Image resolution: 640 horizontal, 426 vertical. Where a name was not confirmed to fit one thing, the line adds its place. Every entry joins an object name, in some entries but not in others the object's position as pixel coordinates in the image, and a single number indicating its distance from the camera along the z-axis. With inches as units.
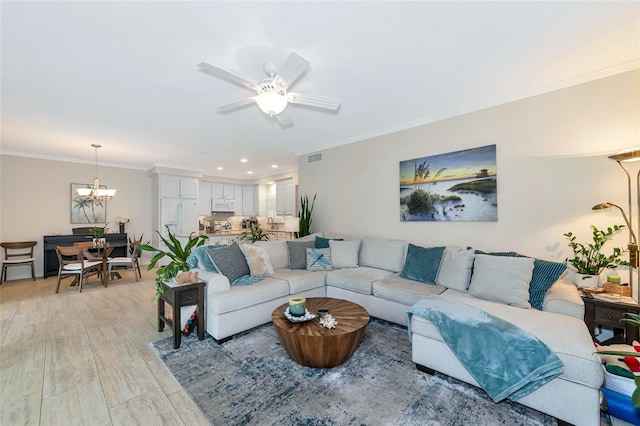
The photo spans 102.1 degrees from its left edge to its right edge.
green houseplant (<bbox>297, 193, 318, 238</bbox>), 202.1
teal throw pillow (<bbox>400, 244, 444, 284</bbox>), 122.7
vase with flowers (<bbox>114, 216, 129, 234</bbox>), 260.2
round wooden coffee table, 81.7
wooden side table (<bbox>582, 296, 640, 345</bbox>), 81.5
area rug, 66.7
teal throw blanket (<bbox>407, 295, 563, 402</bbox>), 64.0
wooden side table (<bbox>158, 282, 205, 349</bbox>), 101.3
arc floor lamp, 87.5
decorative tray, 89.5
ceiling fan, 72.8
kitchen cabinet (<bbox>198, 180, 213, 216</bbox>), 316.8
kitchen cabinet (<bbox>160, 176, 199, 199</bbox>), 267.6
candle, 91.0
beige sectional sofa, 62.2
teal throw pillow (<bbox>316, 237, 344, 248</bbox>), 165.4
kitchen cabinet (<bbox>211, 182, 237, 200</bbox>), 327.6
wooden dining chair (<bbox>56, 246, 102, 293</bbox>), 178.5
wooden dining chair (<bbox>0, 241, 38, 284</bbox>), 201.5
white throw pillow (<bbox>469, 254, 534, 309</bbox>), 93.3
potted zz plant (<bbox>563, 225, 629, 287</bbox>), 95.6
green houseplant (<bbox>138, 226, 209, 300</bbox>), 112.7
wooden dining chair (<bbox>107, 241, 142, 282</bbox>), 203.3
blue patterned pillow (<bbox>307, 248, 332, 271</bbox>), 151.7
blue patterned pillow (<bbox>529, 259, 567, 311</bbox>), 91.4
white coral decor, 86.4
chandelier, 206.8
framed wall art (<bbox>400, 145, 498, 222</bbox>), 126.2
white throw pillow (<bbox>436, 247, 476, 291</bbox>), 111.7
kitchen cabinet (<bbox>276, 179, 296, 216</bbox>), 294.4
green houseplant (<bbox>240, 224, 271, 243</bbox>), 231.8
